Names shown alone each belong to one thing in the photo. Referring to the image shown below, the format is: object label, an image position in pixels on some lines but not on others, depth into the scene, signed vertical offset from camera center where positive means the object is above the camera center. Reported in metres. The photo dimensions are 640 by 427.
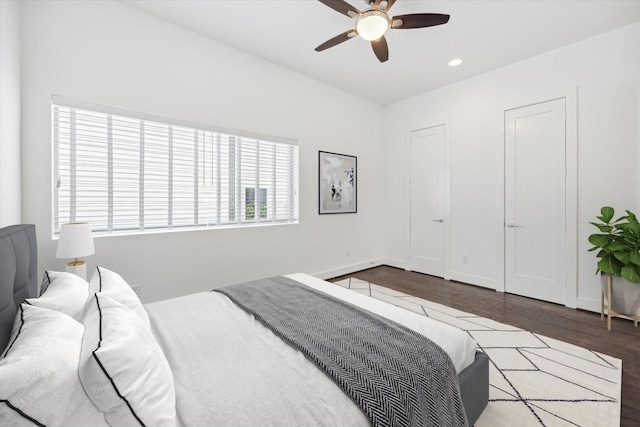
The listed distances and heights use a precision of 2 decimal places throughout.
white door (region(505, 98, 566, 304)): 3.26 +0.16
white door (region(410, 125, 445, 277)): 4.39 +0.22
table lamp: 2.02 -0.23
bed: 0.70 -0.54
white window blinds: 2.35 +0.41
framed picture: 4.14 +0.47
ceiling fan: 2.08 +1.52
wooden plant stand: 2.59 -0.93
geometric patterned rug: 1.57 -1.12
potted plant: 2.47 -0.45
